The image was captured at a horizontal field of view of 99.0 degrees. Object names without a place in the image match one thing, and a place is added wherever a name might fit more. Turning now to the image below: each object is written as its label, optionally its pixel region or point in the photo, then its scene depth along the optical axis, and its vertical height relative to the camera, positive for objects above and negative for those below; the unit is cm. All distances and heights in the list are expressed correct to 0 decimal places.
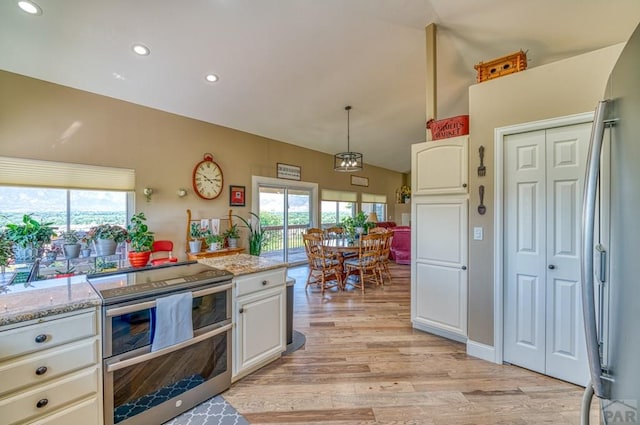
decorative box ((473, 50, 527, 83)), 244 +137
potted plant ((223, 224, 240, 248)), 494 -41
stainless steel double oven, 157 -86
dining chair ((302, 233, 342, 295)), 464 -83
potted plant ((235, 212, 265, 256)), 541 -42
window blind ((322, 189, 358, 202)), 740 +51
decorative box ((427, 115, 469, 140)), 278 +91
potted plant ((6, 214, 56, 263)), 198 -19
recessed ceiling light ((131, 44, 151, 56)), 295 +180
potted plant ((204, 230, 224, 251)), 457 -45
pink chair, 681 -79
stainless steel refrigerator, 66 -10
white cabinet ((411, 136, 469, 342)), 277 -25
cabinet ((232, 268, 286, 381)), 215 -90
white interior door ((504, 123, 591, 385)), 215 -31
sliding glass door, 604 -4
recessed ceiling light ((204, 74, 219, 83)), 361 +181
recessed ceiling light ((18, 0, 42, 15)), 237 +182
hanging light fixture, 486 +92
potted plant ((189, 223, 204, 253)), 438 -40
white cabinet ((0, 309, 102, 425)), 127 -79
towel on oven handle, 169 -69
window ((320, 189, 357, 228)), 744 +21
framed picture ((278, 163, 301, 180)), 618 +98
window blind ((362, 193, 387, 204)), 892 +52
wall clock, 468 +62
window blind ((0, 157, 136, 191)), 304 +47
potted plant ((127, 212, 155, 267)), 268 -33
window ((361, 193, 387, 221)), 896 +31
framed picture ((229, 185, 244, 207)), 522 +34
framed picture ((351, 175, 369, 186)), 838 +104
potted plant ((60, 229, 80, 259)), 233 -29
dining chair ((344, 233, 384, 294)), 457 -74
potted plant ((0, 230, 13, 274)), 186 -26
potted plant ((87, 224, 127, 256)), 238 -23
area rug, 180 -137
